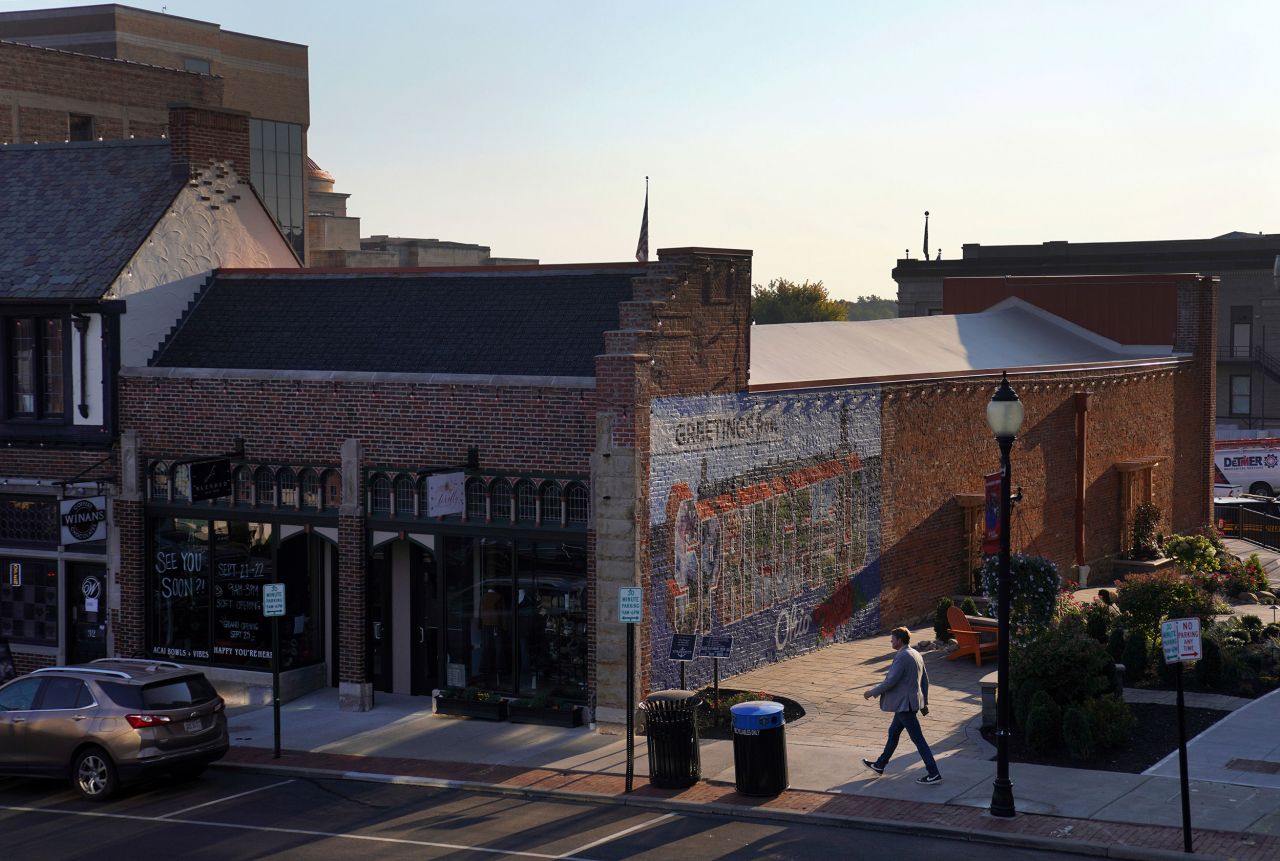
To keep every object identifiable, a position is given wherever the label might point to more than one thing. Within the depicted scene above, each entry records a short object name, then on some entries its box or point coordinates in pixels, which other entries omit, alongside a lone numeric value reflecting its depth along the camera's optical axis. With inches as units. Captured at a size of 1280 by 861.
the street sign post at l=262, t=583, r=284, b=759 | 821.9
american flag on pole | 1083.3
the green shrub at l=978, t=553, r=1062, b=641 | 970.7
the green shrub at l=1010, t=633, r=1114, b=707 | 788.0
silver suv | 732.7
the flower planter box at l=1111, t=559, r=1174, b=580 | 1498.5
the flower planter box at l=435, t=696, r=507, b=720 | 888.9
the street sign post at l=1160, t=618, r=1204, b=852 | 600.1
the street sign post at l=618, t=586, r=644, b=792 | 742.2
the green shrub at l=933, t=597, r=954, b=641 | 1063.6
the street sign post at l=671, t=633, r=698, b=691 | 797.9
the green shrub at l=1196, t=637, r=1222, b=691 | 896.3
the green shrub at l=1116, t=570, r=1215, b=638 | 941.8
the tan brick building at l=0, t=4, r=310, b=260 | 2025.1
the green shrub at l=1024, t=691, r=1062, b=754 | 766.5
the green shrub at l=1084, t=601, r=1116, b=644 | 997.2
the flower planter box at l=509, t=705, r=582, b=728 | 869.8
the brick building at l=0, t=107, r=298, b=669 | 1019.9
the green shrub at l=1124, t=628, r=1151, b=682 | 920.9
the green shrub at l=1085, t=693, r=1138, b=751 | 764.0
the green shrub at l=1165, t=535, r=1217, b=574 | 1411.2
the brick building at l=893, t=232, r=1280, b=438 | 2829.7
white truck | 2237.9
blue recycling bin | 706.8
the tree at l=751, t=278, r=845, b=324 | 4375.5
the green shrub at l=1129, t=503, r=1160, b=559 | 1528.1
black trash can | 729.6
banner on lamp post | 1066.1
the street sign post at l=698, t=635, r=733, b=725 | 812.6
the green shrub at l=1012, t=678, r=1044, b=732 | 785.6
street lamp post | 665.6
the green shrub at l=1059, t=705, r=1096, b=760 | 753.0
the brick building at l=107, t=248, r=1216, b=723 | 882.1
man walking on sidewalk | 716.0
